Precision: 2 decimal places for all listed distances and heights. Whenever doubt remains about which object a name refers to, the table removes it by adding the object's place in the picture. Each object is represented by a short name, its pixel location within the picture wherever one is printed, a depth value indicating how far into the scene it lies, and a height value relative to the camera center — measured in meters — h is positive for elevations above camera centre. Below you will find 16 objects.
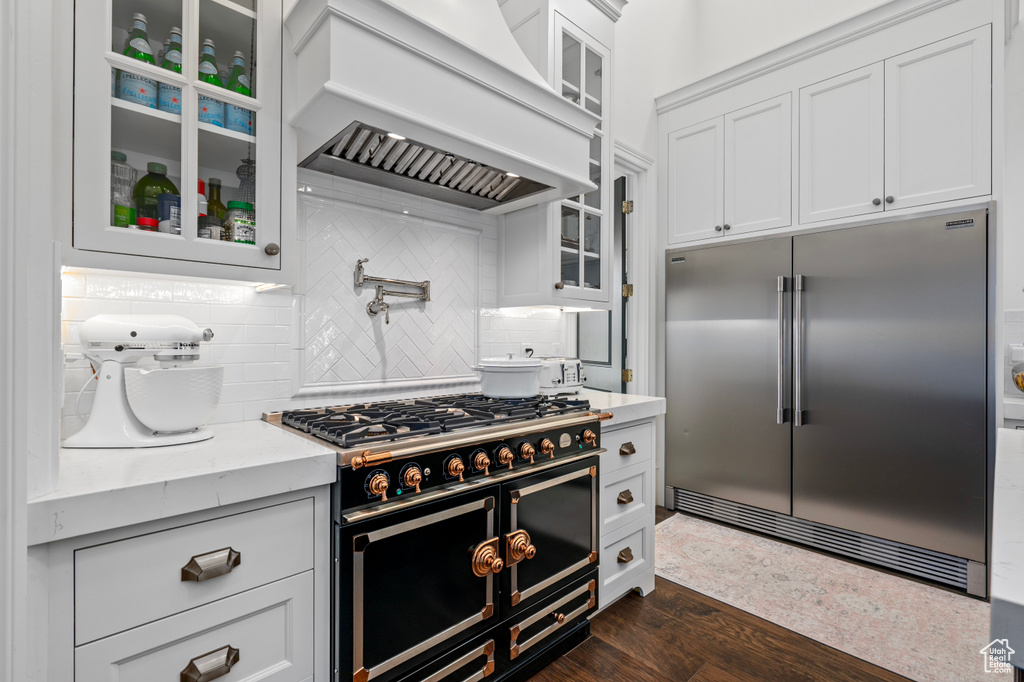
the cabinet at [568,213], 2.32 +0.63
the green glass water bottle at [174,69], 1.35 +0.74
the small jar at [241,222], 1.46 +0.34
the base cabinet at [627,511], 2.06 -0.74
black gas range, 1.26 -0.58
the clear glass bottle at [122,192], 1.27 +0.38
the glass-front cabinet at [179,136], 1.23 +0.55
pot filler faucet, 2.02 +0.20
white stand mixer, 1.27 -0.13
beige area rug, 1.84 -1.15
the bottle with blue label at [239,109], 1.46 +0.68
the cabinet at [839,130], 2.34 +1.16
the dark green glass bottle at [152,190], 1.32 +0.40
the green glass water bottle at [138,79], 1.29 +0.68
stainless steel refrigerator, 2.31 -0.26
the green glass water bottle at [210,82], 1.41 +0.74
